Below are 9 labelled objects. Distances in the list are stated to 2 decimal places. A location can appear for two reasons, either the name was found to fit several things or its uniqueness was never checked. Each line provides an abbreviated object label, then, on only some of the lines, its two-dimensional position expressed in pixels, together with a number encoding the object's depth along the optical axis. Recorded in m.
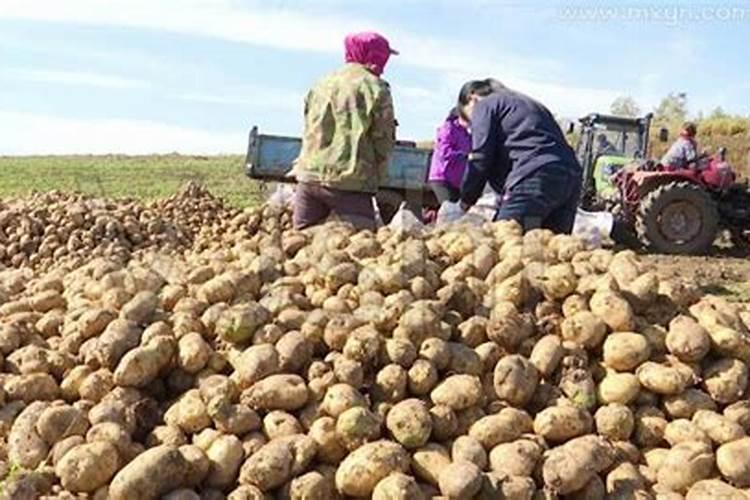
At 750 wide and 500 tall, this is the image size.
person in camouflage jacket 5.11
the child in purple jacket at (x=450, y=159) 7.26
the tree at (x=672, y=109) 42.81
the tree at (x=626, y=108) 34.63
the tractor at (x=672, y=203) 11.48
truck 11.16
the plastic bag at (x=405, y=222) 4.42
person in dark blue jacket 5.23
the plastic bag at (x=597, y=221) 10.14
